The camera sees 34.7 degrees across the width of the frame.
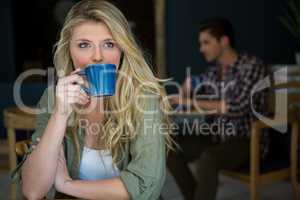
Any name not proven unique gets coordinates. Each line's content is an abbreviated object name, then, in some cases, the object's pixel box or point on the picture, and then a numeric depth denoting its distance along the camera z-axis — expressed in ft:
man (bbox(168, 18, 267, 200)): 8.45
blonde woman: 4.09
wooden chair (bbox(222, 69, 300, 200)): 8.14
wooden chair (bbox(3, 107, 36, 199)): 8.51
